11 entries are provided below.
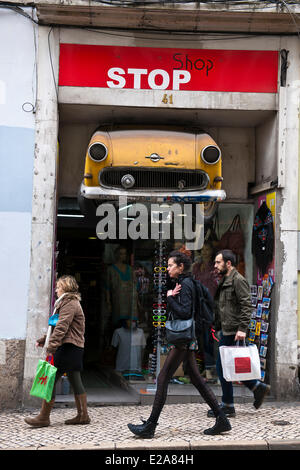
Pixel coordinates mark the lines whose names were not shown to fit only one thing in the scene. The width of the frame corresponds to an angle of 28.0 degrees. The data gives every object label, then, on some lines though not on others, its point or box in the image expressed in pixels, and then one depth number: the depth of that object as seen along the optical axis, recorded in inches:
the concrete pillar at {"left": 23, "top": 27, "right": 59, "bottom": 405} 306.0
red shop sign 325.1
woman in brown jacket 261.0
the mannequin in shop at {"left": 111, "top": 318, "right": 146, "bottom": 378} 351.9
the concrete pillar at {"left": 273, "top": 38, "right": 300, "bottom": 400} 320.5
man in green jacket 271.6
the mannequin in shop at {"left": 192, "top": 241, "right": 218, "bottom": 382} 360.5
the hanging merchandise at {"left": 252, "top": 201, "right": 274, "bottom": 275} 335.6
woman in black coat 235.3
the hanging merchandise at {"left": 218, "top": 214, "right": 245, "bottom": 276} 365.7
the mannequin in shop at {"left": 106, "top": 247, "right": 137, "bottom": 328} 368.5
